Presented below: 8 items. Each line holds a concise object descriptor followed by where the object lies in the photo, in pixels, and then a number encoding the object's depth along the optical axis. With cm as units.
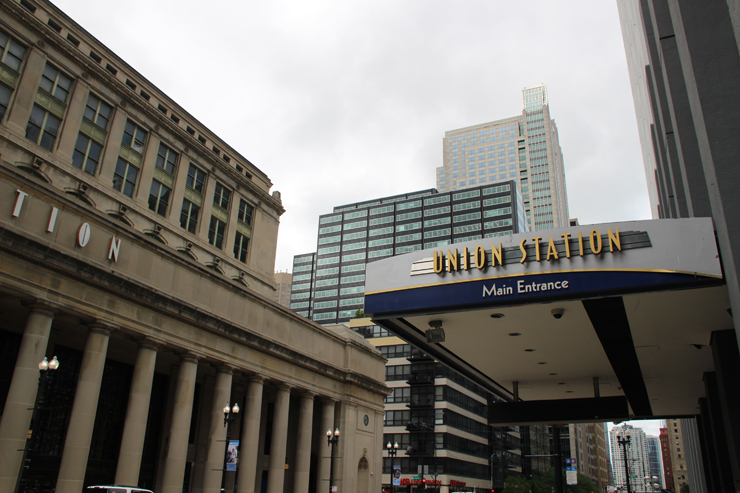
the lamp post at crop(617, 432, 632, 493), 3015
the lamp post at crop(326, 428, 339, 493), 3608
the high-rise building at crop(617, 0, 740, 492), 888
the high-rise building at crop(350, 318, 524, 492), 8269
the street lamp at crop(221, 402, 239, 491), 2805
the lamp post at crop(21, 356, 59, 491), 1880
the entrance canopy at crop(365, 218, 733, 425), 1027
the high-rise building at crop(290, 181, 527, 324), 13850
